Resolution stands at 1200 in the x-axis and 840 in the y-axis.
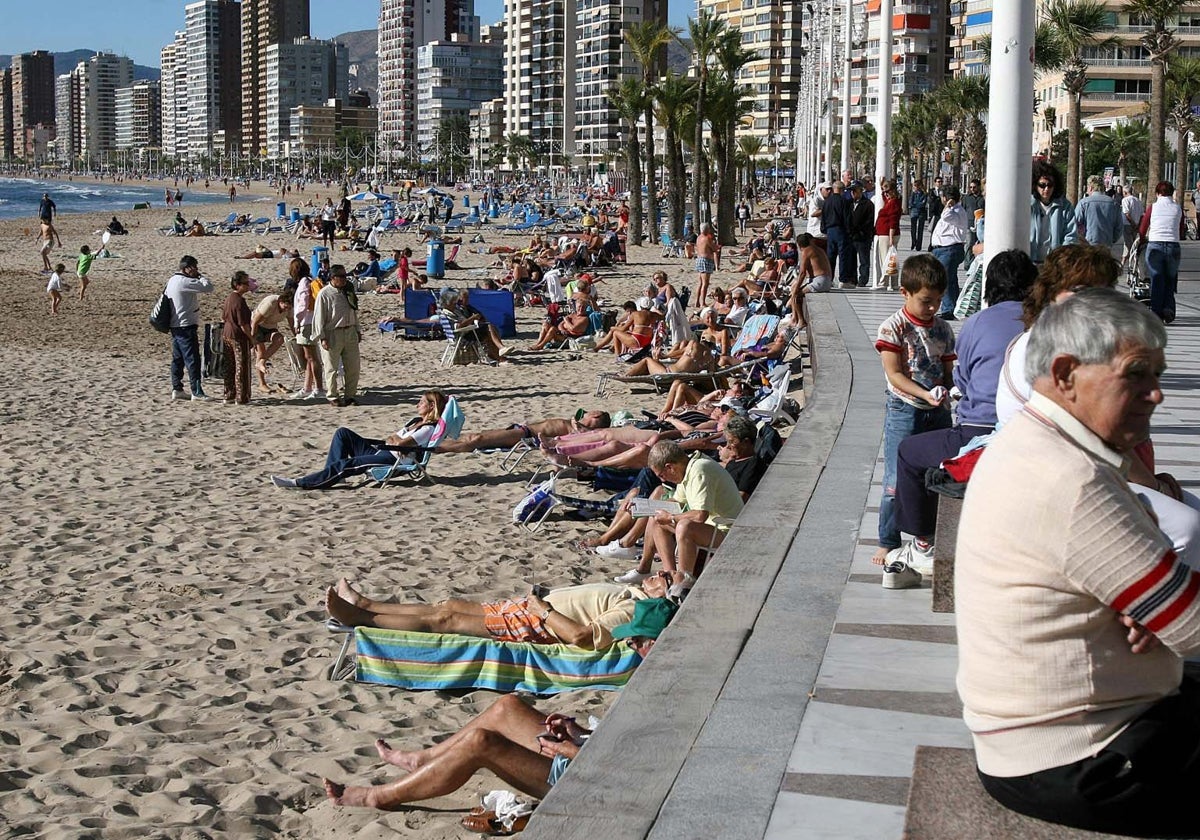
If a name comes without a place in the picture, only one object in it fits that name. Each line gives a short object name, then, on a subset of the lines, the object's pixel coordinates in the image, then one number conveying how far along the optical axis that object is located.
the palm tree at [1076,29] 45.44
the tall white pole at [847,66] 25.03
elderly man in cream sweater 2.51
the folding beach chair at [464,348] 17.62
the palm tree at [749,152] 86.57
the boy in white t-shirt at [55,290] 24.03
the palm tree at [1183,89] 54.53
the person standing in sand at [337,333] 14.19
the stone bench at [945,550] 4.88
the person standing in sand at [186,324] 14.48
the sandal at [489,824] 4.39
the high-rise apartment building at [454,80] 192.50
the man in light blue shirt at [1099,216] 13.28
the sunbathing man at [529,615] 6.00
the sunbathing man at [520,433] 11.39
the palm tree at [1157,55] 31.70
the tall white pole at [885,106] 18.77
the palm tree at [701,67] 41.25
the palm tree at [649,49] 45.78
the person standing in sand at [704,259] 23.88
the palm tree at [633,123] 42.97
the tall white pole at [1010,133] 8.12
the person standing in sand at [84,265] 26.17
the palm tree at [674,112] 41.53
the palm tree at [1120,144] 68.88
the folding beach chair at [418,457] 10.51
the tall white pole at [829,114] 37.62
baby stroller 14.43
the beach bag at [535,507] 9.13
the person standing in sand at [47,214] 34.50
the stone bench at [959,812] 2.79
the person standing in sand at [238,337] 14.52
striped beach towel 5.80
